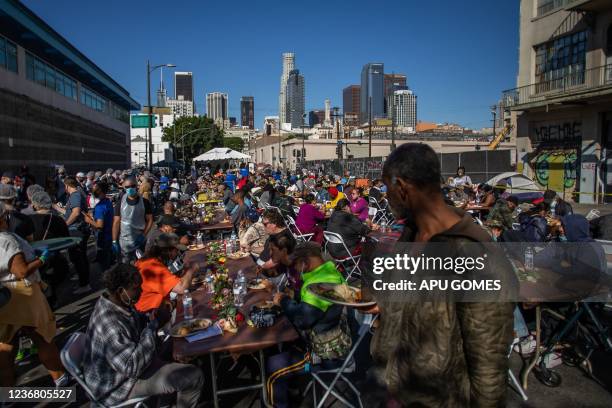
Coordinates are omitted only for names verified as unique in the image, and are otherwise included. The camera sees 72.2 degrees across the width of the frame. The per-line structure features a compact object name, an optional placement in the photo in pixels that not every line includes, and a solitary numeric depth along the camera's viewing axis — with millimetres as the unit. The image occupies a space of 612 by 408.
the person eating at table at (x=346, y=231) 7035
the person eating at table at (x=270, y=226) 5777
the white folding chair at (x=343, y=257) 6730
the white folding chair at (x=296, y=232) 8059
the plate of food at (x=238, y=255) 6262
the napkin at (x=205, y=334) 3332
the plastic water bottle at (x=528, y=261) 4774
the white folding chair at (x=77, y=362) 2963
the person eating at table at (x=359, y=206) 9798
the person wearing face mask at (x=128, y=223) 6855
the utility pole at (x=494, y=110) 49188
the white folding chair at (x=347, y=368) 3285
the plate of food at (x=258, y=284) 4717
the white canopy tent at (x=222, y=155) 24528
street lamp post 21428
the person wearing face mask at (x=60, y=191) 11680
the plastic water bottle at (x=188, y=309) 3851
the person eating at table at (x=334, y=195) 11242
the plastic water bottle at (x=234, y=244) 6669
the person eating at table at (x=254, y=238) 6773
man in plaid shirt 2990
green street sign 54262
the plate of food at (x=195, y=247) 6997
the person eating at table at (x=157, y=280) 4180
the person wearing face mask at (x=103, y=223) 7109
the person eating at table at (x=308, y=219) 8227
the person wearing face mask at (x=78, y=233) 7391
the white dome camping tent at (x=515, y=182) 15180
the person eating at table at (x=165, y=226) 6043
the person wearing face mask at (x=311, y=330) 3330
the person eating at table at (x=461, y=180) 15739
